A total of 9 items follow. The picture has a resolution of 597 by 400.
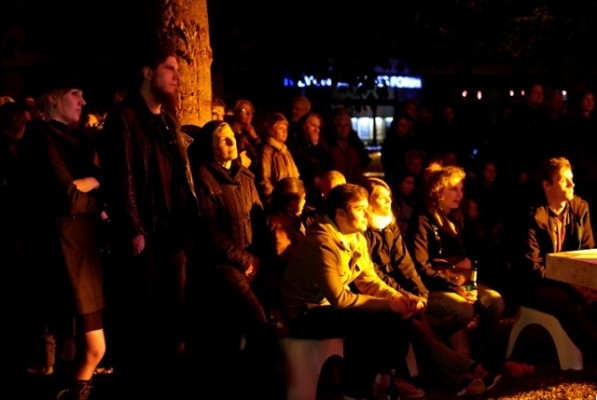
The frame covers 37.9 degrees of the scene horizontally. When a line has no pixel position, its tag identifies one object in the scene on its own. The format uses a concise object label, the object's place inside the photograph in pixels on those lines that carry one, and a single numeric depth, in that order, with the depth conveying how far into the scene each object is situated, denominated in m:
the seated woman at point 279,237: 6.24
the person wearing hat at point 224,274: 5.74
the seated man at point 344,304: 5.36
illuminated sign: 12.74
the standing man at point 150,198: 4.77
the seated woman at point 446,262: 6.24
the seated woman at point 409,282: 5.75
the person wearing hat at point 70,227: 4.80
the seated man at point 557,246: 6.23
